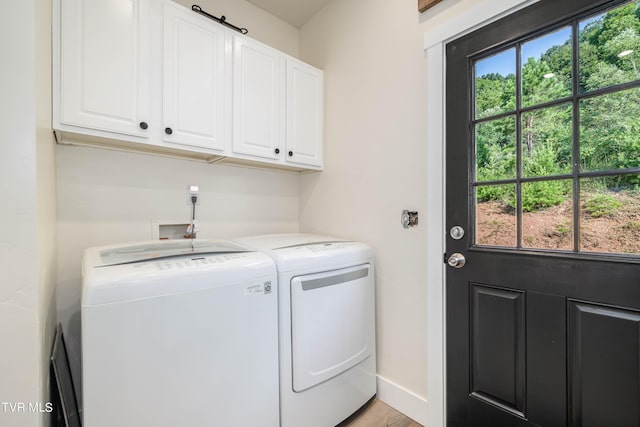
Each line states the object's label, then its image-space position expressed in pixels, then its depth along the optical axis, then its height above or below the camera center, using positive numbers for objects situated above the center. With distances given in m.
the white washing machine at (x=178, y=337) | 0.87 -0.45
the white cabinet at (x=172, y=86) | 1.19 +0.66
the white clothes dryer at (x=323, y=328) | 1.27 -0.59
